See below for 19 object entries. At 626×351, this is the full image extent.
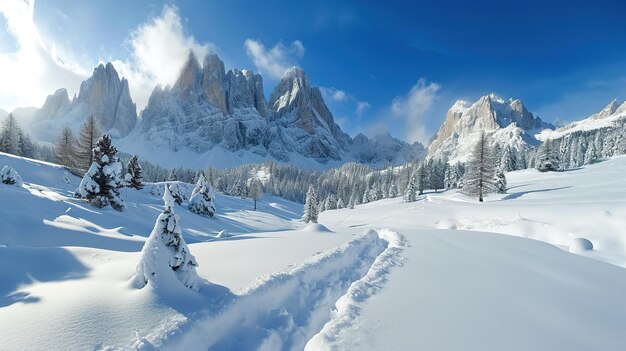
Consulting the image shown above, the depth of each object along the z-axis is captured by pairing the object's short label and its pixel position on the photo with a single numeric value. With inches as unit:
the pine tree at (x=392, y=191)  3590.1
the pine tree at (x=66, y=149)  1705.0
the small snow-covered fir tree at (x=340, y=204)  3658.2
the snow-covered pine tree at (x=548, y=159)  2151.8
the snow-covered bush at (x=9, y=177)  817.5
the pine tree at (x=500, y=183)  1608.6
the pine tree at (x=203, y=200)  1353.3
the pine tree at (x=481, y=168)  1362.0
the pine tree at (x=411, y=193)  2407.7
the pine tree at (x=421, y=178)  2904.3
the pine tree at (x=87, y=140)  1509.6
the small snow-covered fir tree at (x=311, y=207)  2111.2
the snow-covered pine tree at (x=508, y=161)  3179.1
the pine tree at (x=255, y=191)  2888.8
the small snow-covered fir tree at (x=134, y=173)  1627.7
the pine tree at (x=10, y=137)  1904.5
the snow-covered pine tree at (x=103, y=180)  811.4
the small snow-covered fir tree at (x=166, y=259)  232.5
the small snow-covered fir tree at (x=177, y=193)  1499.8
